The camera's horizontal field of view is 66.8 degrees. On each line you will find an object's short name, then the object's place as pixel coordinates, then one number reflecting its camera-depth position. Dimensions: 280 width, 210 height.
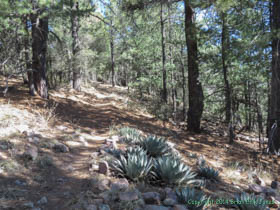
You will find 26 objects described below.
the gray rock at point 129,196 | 2.80
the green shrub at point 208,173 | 4.45
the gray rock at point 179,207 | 2.71
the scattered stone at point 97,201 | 2.72
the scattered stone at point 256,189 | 4.10
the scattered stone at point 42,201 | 2.69
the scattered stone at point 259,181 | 4.84
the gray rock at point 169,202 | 2.89
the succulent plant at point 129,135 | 5.77
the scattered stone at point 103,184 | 3.13
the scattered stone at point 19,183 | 3.14
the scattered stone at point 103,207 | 2.58
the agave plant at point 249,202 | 3.08
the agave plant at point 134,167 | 3.52
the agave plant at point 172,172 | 3.57
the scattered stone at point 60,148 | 4.71
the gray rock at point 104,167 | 3.63
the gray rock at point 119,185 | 3.05
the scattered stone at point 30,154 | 3.92
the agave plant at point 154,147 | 4.86
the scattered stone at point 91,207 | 2.55
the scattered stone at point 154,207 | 2.67
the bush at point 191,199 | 2.86
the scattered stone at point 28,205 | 2.54
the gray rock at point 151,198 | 2.94
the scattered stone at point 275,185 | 4.67
